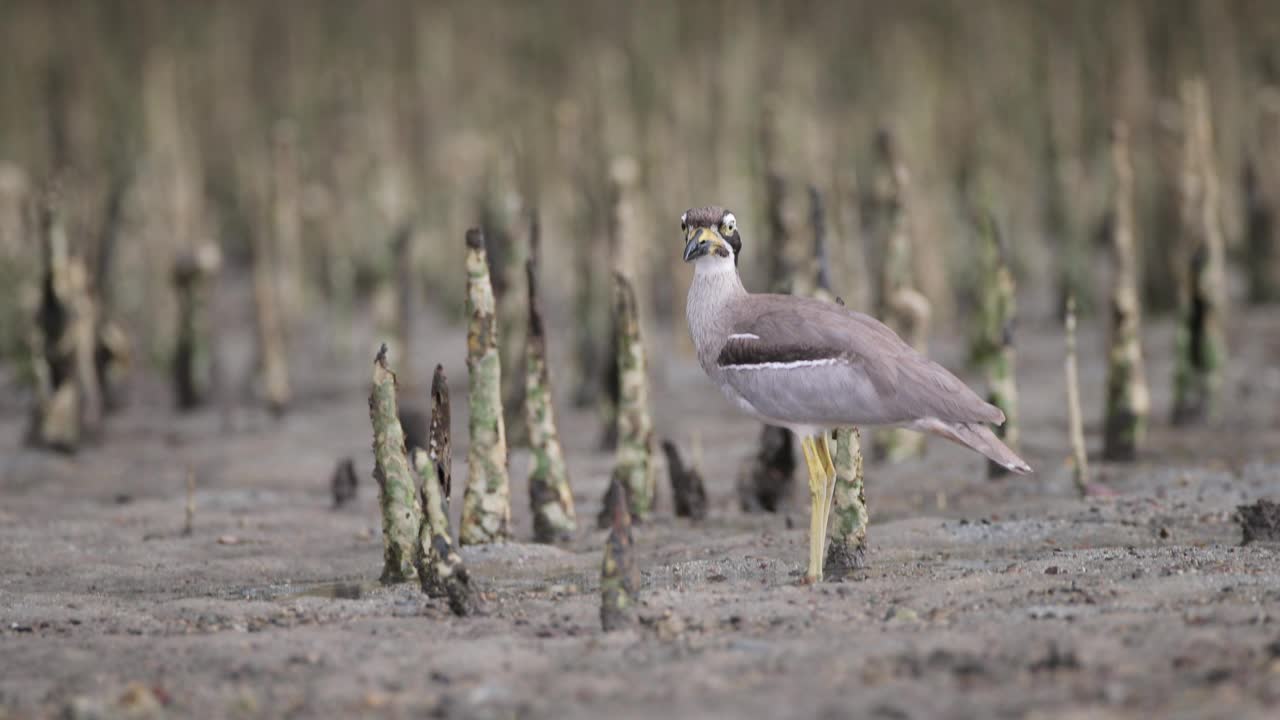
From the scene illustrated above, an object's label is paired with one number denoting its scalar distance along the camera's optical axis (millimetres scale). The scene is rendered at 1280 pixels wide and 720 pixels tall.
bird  12852
